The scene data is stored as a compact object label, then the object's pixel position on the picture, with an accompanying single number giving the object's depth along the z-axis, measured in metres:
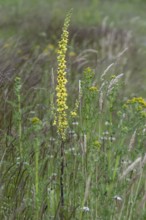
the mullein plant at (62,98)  5.52
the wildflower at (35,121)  5.17
